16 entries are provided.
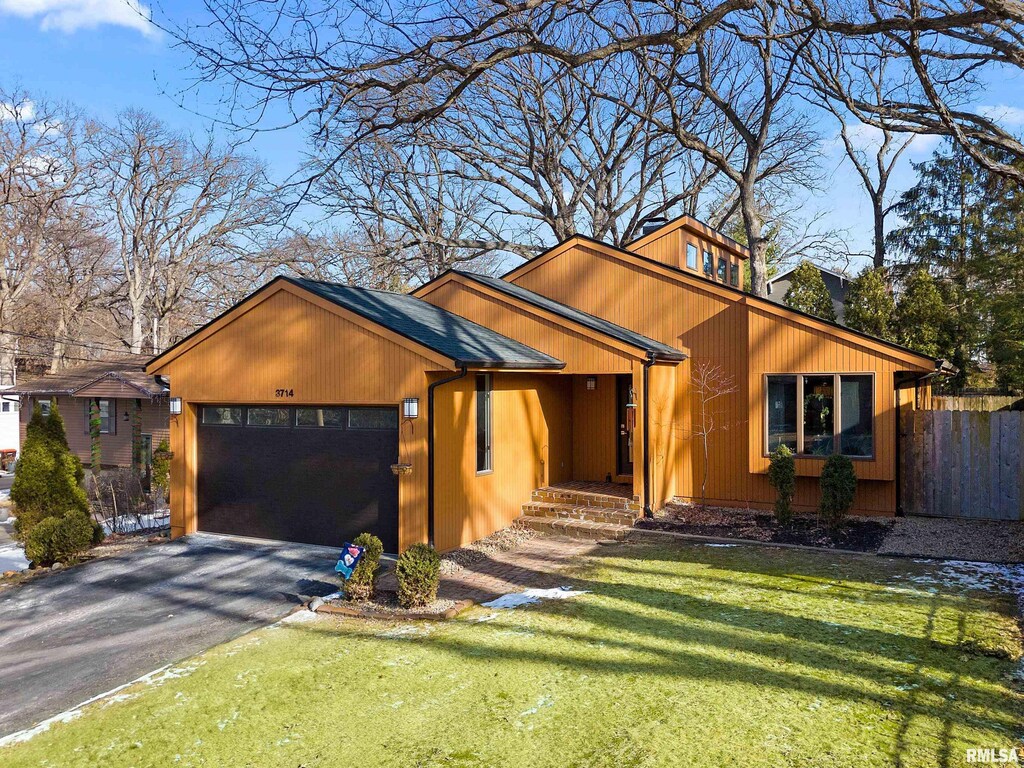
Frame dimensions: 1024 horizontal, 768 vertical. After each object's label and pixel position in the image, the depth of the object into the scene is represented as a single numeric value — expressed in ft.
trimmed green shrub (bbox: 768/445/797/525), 38.99
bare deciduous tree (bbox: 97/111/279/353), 102.06
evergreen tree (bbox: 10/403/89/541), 40.83
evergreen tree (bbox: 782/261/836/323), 78.59
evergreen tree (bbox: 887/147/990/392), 72.43
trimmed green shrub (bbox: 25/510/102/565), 36.14
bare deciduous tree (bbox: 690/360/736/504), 45.75
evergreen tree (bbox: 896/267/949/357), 70.69
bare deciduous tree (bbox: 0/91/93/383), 92.48
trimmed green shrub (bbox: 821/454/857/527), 37.58
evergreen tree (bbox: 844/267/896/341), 71.61
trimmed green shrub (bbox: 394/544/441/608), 26.81
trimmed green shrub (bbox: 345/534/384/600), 28.12
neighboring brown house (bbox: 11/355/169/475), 71.20
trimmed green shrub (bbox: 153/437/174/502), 59.11
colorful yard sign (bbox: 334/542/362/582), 27.96
